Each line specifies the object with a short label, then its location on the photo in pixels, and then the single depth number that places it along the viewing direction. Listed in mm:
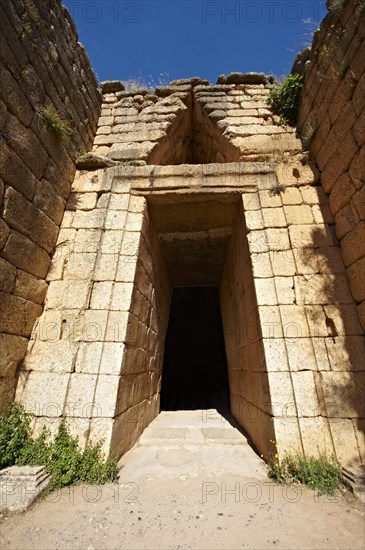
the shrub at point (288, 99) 4887
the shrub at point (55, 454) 2553
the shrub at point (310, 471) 2469
